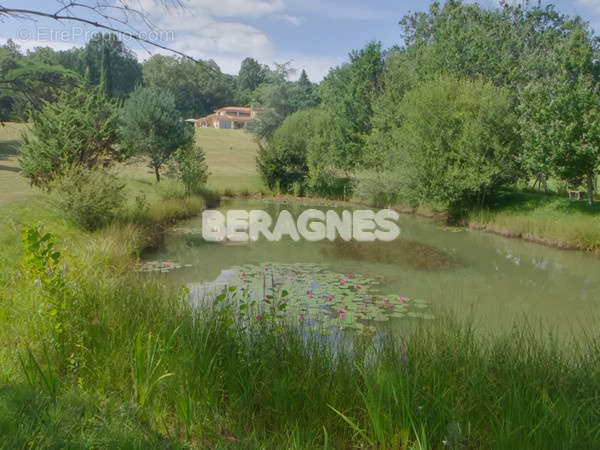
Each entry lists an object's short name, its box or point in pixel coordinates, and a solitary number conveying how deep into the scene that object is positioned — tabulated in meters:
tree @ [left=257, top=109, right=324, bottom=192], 25.78
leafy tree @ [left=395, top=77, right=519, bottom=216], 16.50
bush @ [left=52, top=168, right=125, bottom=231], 10.03
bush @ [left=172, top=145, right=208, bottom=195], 20.56
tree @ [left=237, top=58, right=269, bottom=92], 85.06
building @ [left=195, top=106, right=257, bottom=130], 71.75
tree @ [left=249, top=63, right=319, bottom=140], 40.59
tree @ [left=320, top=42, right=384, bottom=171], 25.61
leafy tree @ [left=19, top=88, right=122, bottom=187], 12.27
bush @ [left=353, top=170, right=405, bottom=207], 19.51
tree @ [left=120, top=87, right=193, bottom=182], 20.88
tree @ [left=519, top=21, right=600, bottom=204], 13.67
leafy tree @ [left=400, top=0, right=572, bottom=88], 22.73
